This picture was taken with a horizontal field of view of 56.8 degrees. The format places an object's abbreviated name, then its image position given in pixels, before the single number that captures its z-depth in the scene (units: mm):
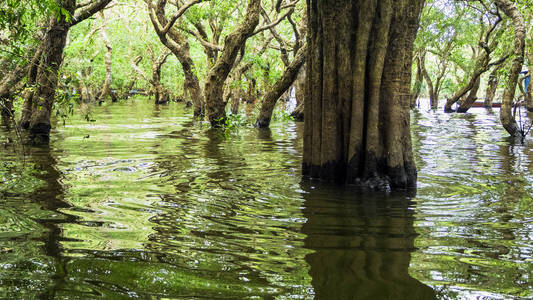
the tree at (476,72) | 15283
